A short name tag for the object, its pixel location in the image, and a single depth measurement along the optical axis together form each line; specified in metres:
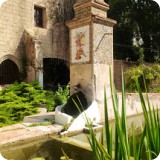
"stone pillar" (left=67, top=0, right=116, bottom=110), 6.62
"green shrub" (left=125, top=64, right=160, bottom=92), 11.56
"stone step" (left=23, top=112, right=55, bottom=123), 6.24
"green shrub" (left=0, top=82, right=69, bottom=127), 7.05
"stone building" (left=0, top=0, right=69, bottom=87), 10.77
